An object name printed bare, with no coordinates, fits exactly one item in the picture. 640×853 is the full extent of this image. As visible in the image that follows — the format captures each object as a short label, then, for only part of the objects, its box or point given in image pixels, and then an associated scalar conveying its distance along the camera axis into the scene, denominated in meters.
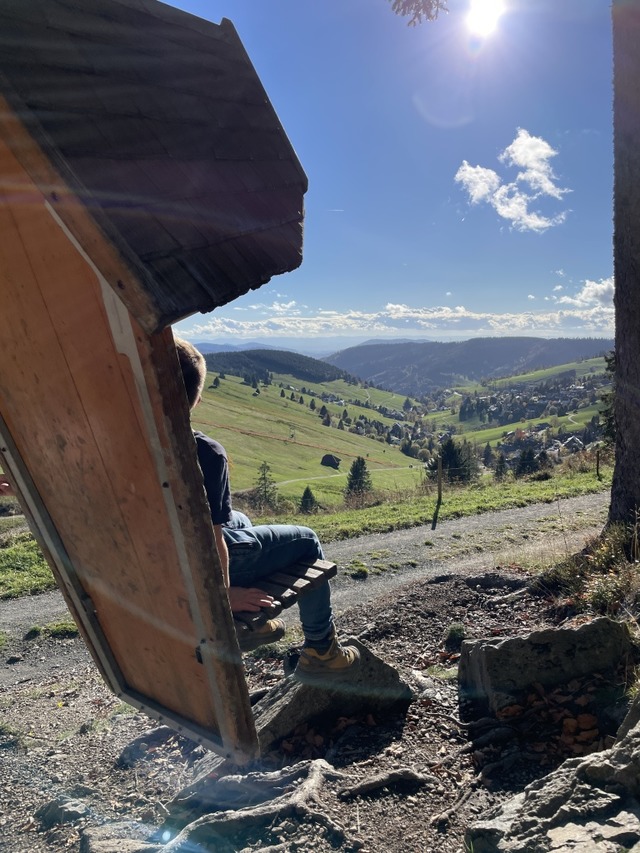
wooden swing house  1.59
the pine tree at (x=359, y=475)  63.02
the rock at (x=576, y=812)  1.85
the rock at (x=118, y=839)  2.59
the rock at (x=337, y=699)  3.91
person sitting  2.78
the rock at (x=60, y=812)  3.28
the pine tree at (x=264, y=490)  40.41
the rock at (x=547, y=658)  3.70
